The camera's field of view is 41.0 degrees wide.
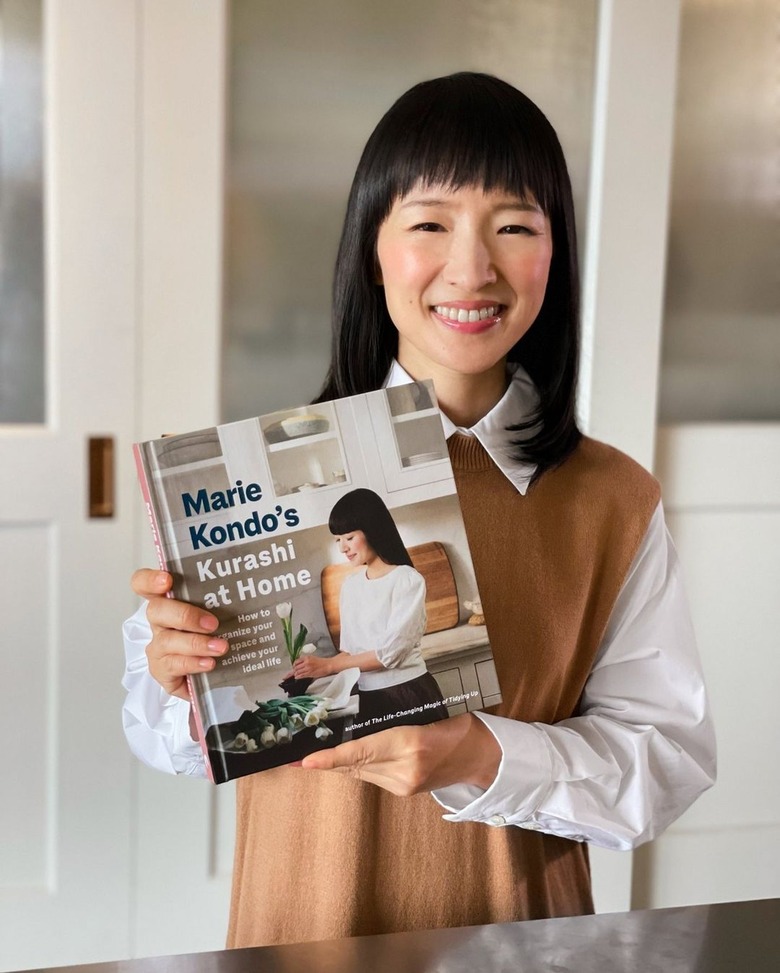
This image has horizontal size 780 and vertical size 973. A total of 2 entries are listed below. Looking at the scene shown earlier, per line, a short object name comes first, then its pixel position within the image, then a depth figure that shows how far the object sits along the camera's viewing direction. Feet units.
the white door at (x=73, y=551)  5.27
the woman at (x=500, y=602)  2.82
